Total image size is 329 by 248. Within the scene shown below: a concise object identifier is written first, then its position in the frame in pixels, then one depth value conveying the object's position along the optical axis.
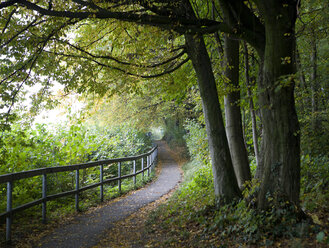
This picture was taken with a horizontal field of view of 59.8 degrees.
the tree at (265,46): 4.29
